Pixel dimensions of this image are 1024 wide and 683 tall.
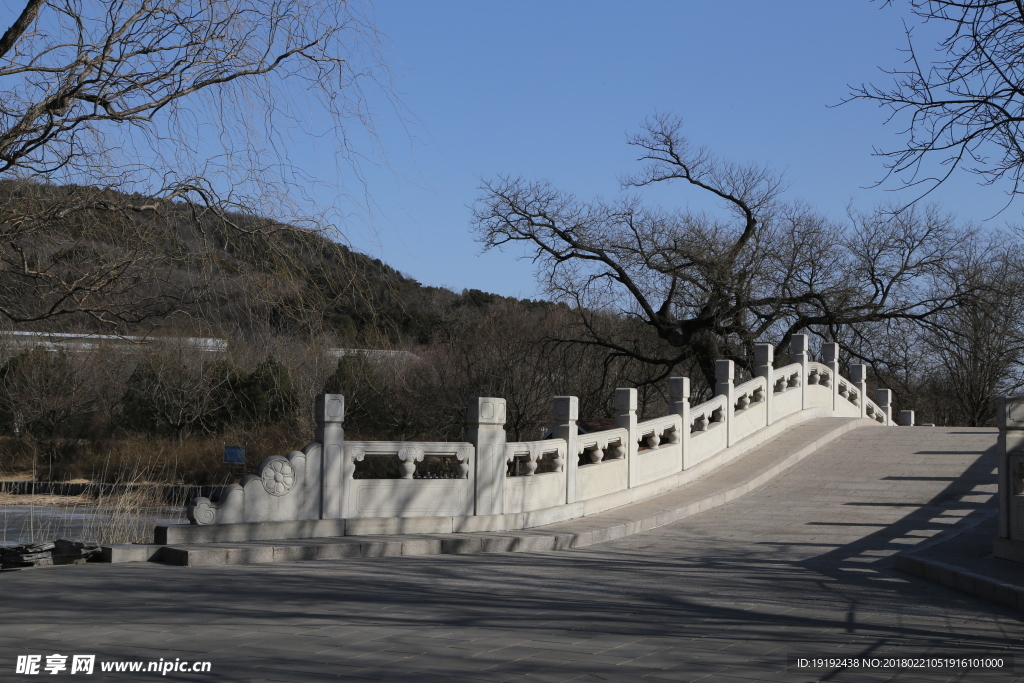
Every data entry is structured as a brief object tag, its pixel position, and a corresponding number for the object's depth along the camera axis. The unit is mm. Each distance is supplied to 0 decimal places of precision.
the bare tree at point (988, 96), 7375
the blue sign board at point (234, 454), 13705
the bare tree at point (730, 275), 22812
